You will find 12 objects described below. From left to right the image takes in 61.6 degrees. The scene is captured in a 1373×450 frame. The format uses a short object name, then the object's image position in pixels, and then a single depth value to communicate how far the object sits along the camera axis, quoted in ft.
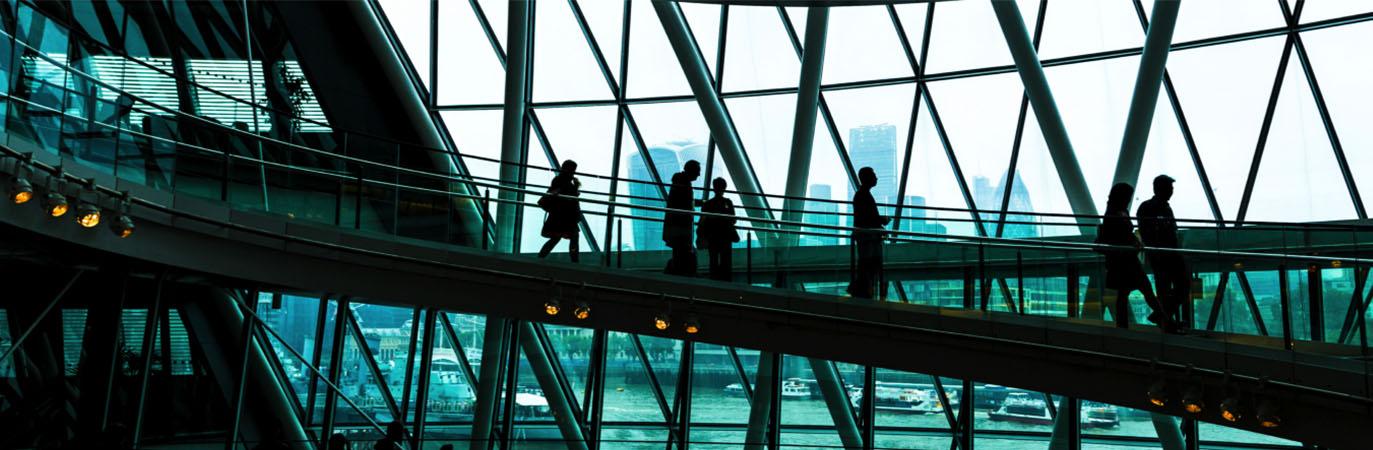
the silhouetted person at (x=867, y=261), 54.75
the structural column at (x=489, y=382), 83.35
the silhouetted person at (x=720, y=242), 57.47
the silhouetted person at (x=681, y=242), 57.57
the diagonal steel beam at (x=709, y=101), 83.30
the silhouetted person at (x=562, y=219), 58.39
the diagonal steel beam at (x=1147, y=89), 69.00
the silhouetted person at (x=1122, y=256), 46.96
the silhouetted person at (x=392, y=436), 60.08
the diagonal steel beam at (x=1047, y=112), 73.05
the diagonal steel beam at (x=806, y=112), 77.71
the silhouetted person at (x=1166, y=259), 46.24
